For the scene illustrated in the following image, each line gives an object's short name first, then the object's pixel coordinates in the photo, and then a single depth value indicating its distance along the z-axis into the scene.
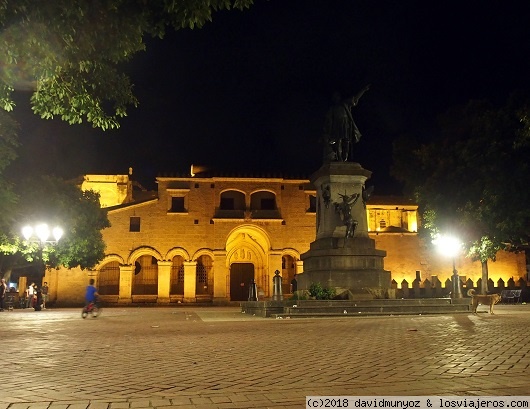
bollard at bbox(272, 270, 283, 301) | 20.13
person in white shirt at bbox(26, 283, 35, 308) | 33.71
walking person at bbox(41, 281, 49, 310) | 34.59
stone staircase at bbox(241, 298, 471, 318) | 17.03
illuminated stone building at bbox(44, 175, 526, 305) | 40.91
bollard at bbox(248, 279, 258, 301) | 26.19
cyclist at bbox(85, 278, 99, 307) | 20.73
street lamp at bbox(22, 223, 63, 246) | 20.17
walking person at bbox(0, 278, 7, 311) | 28.50
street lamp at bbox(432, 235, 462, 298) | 21.23
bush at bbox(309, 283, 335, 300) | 17.92
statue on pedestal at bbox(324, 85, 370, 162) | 20.24
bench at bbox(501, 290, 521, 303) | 31.31
